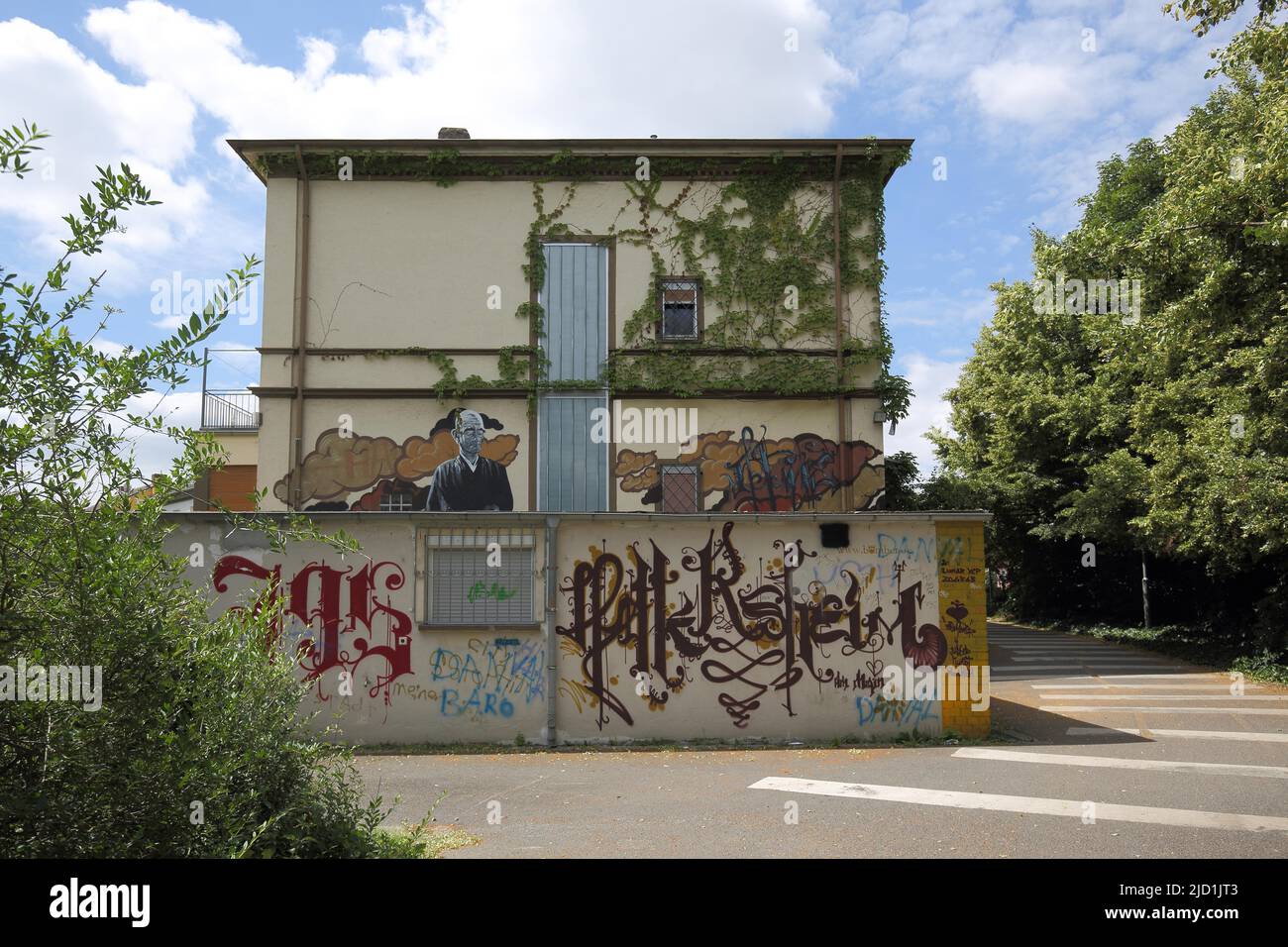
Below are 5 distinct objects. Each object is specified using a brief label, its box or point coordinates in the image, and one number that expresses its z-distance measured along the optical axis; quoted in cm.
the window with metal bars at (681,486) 1702
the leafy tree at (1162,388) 1414
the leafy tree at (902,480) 1831
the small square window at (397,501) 1709
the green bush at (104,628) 409
